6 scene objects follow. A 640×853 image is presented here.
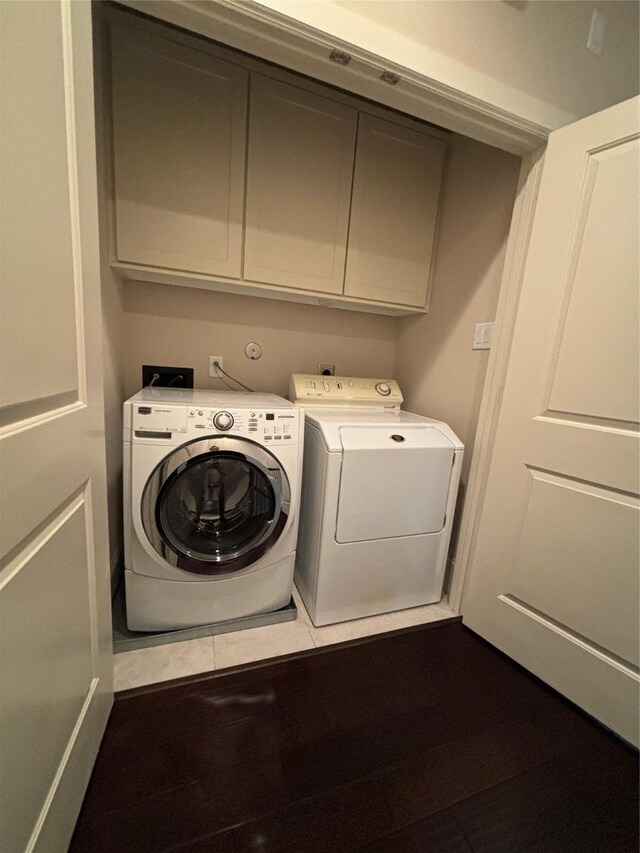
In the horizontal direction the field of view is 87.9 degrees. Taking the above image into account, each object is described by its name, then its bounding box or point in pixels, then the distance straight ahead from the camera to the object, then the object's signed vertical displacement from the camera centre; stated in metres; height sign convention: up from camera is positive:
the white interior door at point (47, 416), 0.48 -0.13
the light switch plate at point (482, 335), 1.52 +0.18
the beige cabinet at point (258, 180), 1.29 +0.78
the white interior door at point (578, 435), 1.03 -0.18
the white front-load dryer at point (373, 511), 1.34 -0.61
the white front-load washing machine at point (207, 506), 1.16 -0.58
